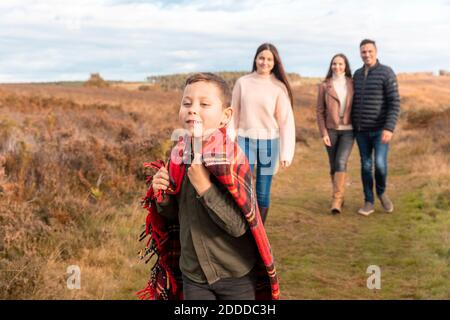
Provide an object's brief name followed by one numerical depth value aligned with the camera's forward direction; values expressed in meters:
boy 2.48
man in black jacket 7.31
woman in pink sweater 5.44
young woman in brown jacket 7.50
